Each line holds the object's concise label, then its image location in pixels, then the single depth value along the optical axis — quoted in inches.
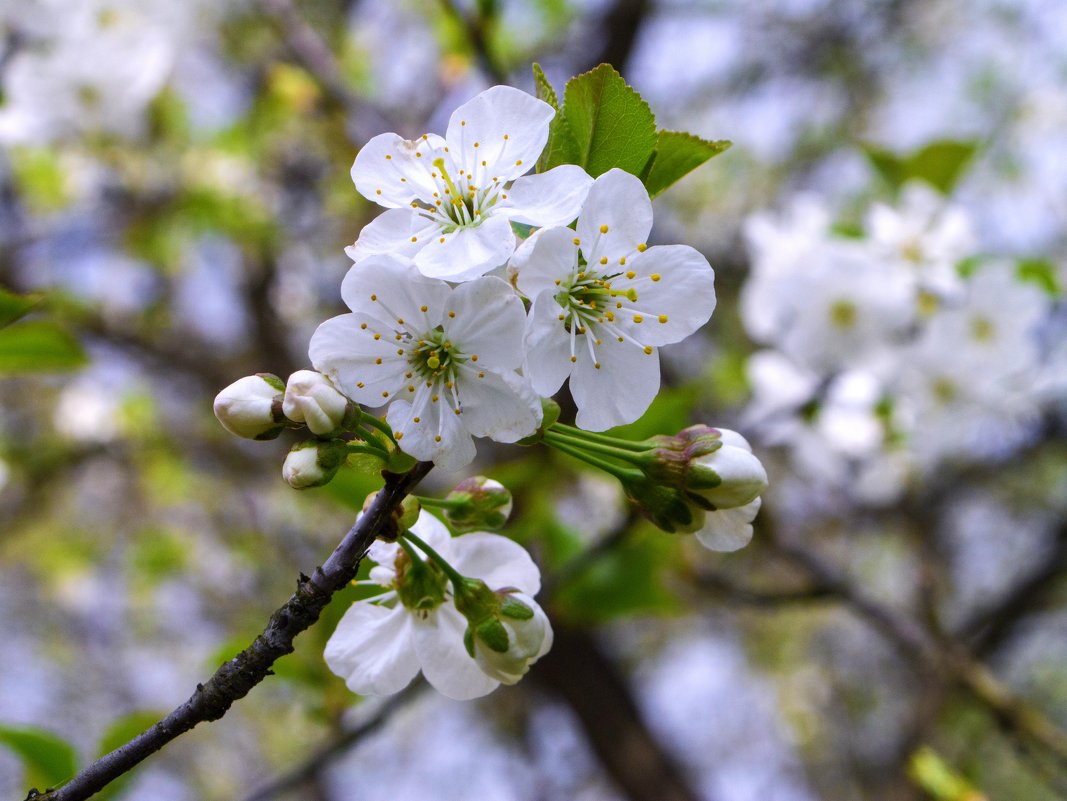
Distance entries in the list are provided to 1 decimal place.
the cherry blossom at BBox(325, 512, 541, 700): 17.7
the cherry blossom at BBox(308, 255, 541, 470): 17.1
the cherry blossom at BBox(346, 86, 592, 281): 17.2
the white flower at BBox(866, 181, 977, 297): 26.3
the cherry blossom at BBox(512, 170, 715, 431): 17.2
